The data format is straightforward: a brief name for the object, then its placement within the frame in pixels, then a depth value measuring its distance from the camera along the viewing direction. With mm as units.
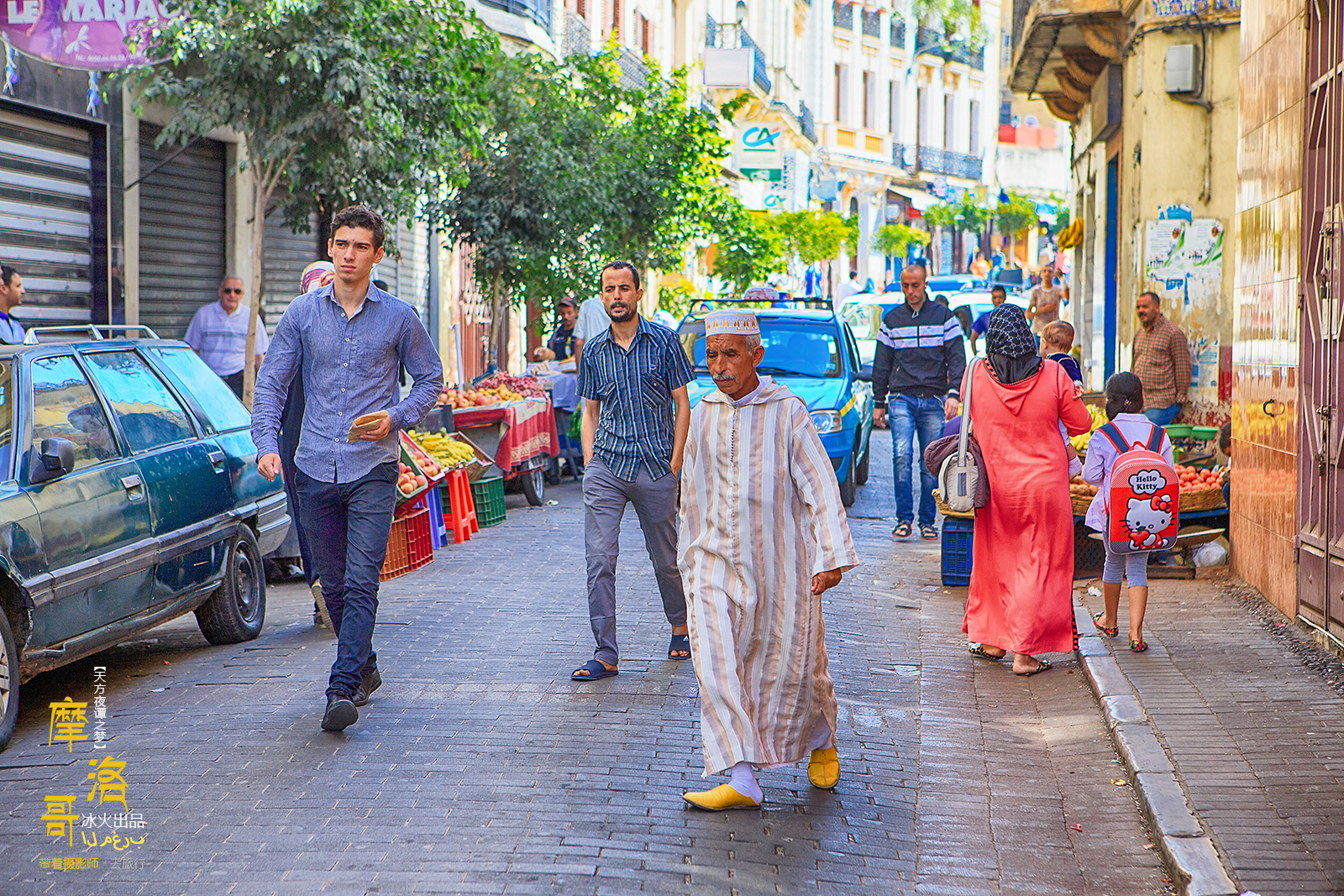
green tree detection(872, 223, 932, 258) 58719
